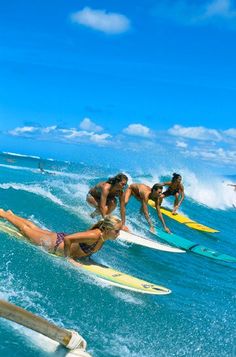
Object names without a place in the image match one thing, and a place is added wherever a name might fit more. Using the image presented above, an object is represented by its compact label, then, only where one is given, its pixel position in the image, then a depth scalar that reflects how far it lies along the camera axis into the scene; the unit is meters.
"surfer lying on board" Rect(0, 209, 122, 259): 5.87
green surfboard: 10.71
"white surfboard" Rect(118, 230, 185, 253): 10.02
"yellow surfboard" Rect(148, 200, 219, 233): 14.26
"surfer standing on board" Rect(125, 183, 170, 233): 11.08
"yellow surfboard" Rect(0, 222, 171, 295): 6.37
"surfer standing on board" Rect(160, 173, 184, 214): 12.21
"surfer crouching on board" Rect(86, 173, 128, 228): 8.92
